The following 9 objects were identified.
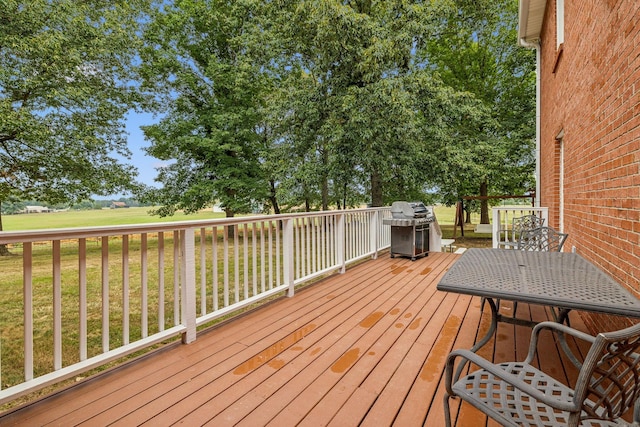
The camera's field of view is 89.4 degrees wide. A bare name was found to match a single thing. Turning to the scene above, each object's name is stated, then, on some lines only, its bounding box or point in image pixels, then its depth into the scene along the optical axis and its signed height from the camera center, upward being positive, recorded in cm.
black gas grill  588 -30
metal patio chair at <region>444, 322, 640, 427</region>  95 -63
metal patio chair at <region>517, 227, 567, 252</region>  382 -34
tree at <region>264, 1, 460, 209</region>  776 +324
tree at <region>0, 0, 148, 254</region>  997 +399
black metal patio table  158 -43
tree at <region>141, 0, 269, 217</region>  1310 +470
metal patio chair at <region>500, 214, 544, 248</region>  473 -17
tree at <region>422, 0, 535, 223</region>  1182 +528
